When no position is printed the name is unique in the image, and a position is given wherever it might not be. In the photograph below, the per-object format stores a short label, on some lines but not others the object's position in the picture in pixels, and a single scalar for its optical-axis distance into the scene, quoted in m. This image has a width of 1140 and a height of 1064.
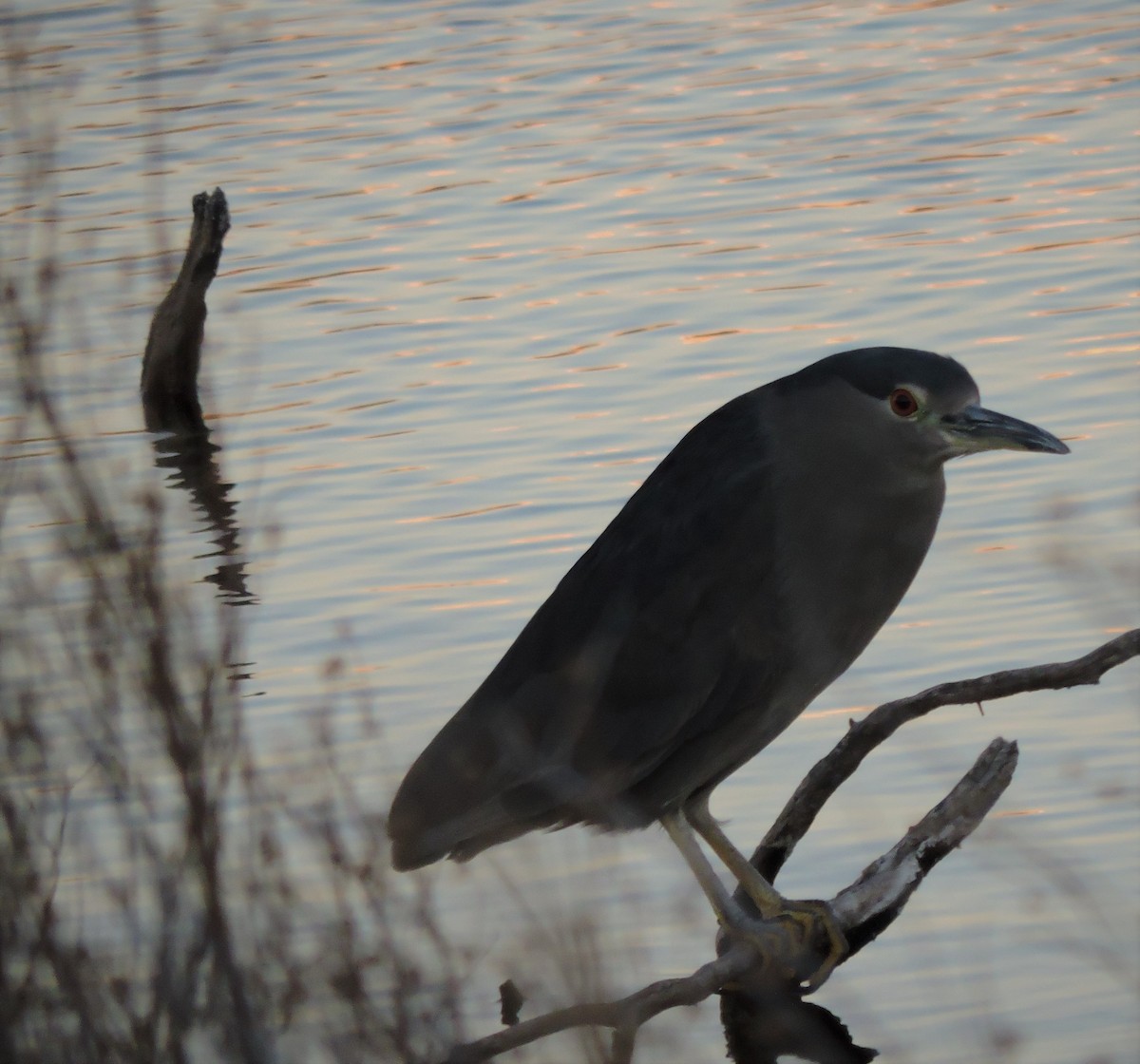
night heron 10.00
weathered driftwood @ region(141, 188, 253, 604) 19.97
